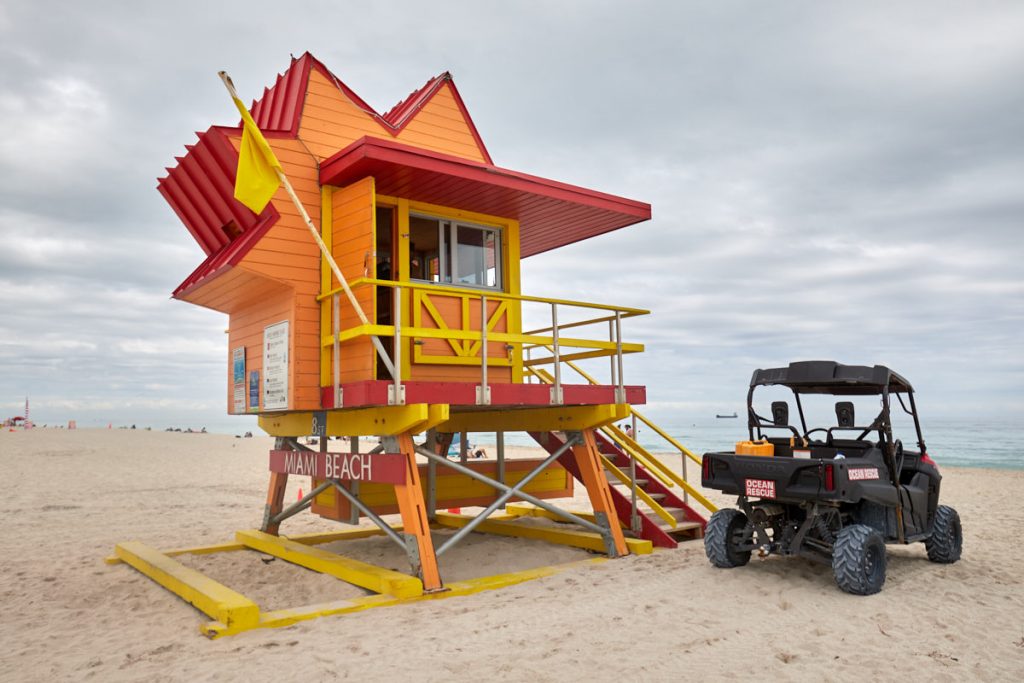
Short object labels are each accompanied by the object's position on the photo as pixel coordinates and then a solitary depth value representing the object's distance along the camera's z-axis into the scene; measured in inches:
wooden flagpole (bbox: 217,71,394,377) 317.1
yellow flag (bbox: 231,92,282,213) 345.4
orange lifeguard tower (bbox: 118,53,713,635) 345.7
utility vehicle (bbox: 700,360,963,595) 303.7
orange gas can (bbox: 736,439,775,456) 350.9
